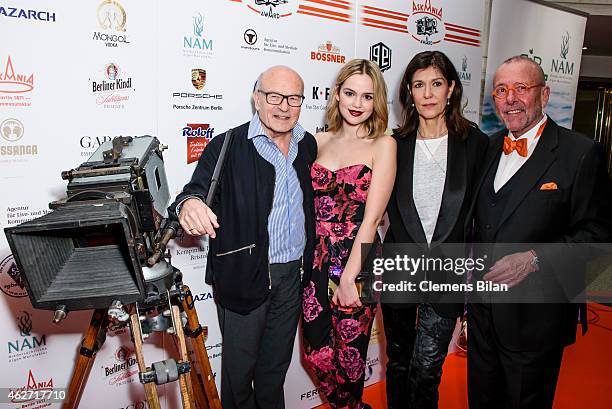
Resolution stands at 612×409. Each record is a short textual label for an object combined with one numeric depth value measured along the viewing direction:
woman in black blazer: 2.14
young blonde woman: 2.09
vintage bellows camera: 1.24
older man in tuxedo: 1.86
